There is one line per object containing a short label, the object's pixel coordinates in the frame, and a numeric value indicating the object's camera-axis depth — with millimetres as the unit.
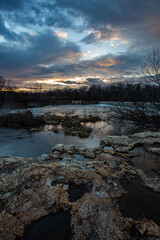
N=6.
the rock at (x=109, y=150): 6780
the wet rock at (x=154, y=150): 6623
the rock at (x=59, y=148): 7011
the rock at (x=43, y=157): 5705
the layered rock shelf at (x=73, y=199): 2441
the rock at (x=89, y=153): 6195
